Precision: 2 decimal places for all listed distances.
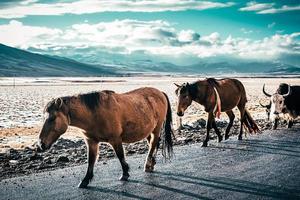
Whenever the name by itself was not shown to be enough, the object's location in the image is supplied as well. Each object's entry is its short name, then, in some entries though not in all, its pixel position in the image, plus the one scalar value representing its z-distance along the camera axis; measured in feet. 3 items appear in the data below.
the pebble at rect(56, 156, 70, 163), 31.24
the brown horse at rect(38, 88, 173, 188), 22.96
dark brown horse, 38.83
